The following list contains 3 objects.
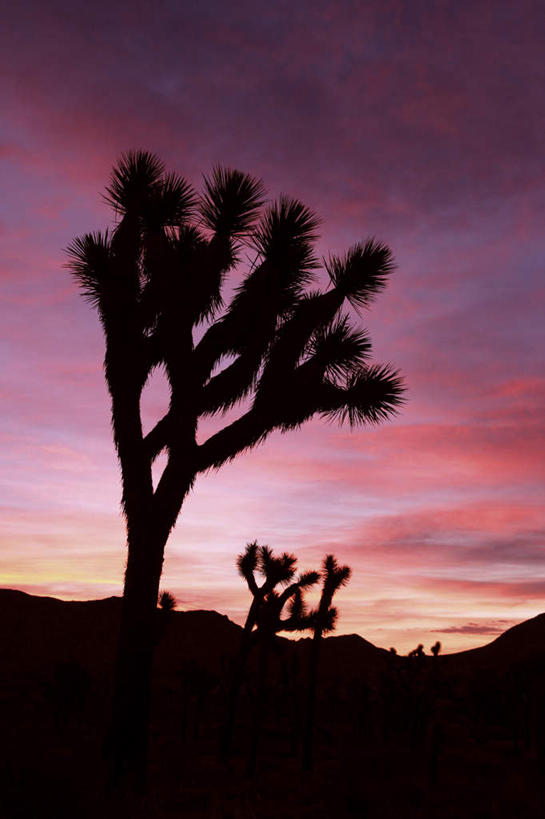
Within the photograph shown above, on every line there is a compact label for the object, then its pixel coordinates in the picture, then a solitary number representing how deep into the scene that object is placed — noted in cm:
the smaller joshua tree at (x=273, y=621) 1733
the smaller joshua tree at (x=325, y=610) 1781
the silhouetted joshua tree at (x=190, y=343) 904
